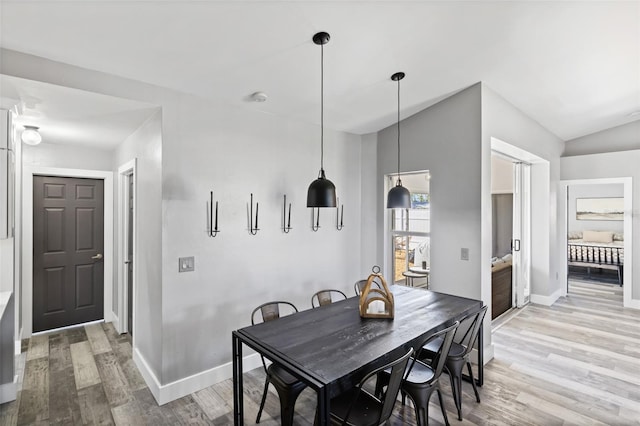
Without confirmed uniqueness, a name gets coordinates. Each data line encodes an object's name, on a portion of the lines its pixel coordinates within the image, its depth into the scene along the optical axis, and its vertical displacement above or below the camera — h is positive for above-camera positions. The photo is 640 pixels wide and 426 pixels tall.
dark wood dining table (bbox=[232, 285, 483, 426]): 1.64 -0.80
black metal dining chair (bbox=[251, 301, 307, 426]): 2.06 -1.14
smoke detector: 2.90 +1.06
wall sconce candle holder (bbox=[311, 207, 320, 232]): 3.78 -0.07
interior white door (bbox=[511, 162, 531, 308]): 5.21 -0.34
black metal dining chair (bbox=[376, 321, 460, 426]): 2.03 -1.09
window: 3.92 -0.20
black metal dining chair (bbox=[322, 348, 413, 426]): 1.63 -1.09
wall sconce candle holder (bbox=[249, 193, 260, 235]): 3.21 -0.11
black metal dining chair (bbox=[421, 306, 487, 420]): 2.42 -1.12
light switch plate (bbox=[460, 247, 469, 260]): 3.39 -0.42
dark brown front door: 4.03 -0.50
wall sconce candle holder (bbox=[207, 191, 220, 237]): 2.93 -0.10
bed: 6.74 -0.80
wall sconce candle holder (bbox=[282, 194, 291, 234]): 3.49 -0.06
